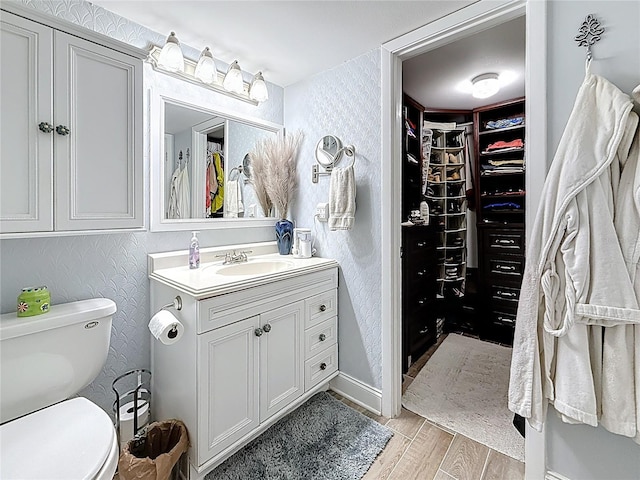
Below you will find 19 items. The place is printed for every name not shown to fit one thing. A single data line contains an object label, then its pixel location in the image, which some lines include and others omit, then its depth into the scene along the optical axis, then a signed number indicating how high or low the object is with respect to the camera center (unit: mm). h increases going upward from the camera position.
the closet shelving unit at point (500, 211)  2771 +250
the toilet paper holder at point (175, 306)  1314 -327
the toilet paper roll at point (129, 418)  1492 -900
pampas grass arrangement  2191 +484
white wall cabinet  1095 +414
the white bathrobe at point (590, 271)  1065 -123
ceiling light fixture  2354 +1190
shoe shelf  3172 +374
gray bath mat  1441 -1095
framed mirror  1707 +440
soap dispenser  1763 -95
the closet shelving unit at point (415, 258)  2287 -171
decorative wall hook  1162 +783
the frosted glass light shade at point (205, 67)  1740 +968
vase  2236 +13
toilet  910 -617
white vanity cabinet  1331 -607
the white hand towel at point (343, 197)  1899 +247
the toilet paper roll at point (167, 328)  1286 -387
